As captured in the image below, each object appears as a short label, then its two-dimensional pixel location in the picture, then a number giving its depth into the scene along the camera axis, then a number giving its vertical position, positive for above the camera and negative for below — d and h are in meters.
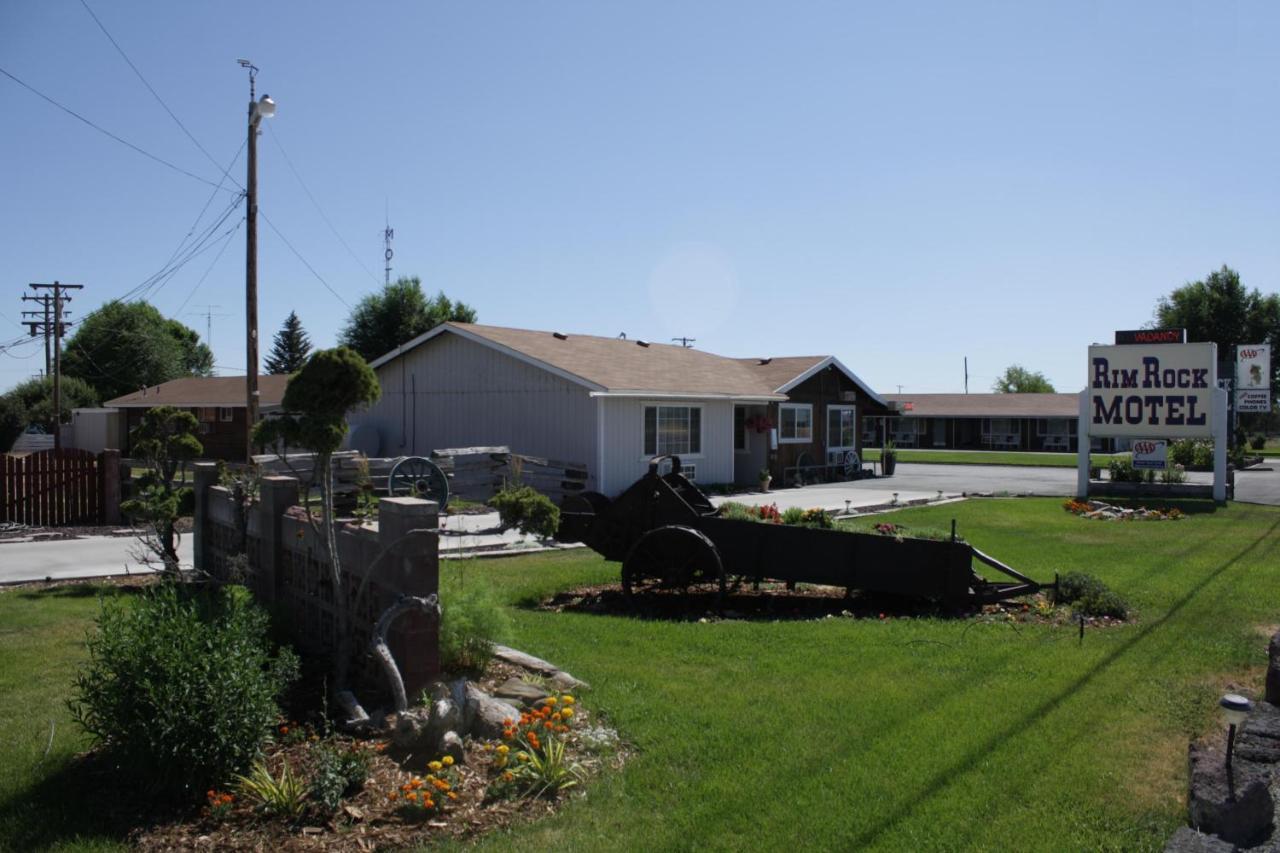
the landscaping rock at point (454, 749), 4.93 -1.69
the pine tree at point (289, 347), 71.44 +5.77
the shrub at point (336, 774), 4.43 -1.69
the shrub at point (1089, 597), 8.91 -1.69
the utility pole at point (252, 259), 16.92 +2.93
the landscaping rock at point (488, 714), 5.21 -1.63
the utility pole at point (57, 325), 34.97 +4.06
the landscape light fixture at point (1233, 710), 4.48 -1.36
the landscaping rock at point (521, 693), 5.73 -1.65
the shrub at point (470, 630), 6.01 -1.33
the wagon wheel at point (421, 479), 17.17 -1.04
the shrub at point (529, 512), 8.79 -0.83
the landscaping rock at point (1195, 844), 3.96 -1.79
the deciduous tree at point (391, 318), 49.22 +5.47
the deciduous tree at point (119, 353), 62.72 +4.68
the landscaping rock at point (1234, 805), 4.19 -1.73
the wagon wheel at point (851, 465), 31.73 -1.45
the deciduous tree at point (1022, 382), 106.06 +4.44
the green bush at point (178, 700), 4.45 -1.33
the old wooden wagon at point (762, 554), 9.03 -1.30
